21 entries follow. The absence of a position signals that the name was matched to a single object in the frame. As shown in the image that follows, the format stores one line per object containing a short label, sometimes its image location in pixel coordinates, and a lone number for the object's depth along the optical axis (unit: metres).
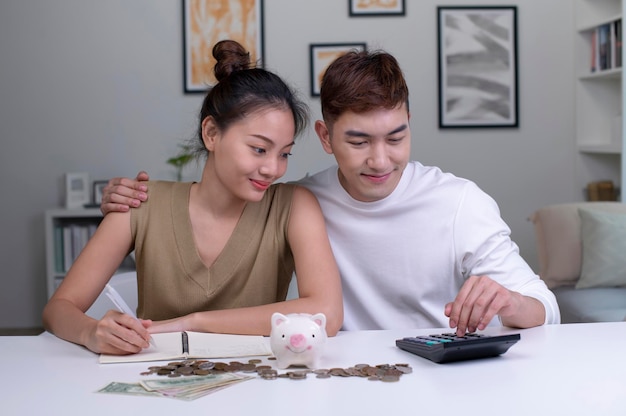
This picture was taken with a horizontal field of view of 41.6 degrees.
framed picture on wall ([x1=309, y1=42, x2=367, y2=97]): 4.92
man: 1.83
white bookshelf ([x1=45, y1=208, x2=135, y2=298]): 4.76
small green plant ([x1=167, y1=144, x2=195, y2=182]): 4.83
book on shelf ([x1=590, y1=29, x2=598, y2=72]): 4.85
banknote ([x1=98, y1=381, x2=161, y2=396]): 1.19
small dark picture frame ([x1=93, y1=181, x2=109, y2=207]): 4.90
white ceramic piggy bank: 1.29
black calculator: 1.32
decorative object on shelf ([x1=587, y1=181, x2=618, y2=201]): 4.91
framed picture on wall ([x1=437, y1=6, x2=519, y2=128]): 4.96
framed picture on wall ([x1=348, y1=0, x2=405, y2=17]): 4.93
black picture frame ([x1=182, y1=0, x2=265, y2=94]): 4.93
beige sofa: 3.72
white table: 1.10
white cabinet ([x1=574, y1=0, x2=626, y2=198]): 4.94
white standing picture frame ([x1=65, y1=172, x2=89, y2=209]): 4.90
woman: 1.77
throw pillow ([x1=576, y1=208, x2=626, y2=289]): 3.80
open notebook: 1.41
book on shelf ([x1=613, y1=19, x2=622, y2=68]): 4.50
